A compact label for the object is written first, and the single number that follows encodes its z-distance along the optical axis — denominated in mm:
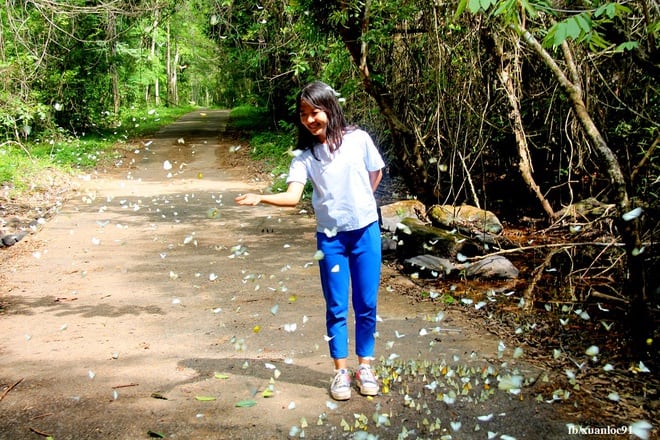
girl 3221
